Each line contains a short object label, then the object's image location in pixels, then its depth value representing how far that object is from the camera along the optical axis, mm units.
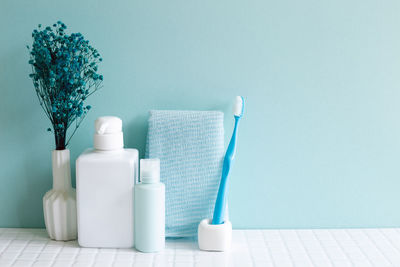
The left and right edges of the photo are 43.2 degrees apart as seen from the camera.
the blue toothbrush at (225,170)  944
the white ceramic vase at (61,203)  966
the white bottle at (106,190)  913
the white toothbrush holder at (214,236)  929
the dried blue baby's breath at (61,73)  910
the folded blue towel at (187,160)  980
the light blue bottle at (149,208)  906
